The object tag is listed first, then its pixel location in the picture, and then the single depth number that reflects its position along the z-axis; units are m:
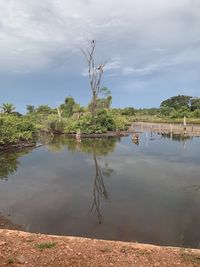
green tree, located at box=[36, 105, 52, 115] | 40.91
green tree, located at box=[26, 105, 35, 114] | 43.97
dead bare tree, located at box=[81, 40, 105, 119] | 22.97
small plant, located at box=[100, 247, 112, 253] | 3.31
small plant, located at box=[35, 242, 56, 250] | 3.42
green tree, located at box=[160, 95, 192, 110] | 43.94
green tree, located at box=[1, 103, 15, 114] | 22.58
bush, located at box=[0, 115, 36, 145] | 13.73
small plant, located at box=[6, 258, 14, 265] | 3.07
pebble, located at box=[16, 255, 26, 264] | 3.10
